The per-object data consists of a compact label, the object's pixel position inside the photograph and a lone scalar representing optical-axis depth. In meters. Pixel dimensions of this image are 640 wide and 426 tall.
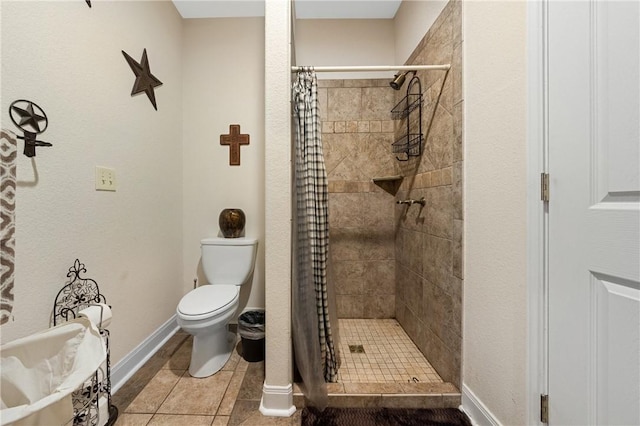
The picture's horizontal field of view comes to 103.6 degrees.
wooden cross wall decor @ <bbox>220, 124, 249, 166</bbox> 2.22
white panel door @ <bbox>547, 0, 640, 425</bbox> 0.66
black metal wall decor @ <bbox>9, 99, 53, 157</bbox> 1.00
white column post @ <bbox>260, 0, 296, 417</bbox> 1.29
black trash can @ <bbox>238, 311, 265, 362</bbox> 1.73
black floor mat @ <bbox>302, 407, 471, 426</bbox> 1.23
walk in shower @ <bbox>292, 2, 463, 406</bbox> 1.38
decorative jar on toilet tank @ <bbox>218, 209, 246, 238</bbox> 2.11
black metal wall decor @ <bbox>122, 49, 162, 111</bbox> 1.65
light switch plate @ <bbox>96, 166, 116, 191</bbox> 1.37
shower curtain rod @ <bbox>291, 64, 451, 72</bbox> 1.41
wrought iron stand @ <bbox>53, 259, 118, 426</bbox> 1.09
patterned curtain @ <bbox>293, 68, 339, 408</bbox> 1.34
